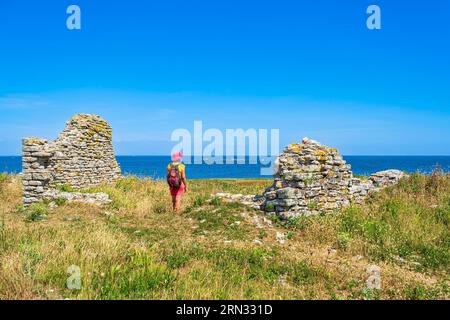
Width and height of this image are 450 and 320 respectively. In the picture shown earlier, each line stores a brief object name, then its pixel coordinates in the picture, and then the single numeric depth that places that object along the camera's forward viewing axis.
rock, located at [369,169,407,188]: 13.45
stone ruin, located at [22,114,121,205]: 14.27
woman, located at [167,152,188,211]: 12.21
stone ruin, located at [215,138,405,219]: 10.74
